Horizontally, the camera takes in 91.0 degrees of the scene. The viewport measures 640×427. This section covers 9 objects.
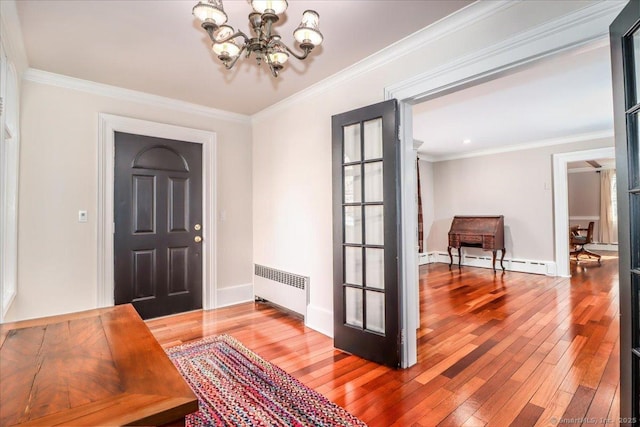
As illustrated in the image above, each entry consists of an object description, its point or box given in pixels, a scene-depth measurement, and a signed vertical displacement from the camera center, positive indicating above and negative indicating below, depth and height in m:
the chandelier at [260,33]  1.39 +0.92
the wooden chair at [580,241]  7.03 -0.59
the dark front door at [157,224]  3.29 -0.05
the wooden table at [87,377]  0.76 -0.47
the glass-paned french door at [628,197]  1.28 +0.07
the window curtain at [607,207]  8.48 +0.19
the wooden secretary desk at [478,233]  5.92 -0.34
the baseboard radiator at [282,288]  3.32 -0.81
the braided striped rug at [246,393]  1.73 -1.10
